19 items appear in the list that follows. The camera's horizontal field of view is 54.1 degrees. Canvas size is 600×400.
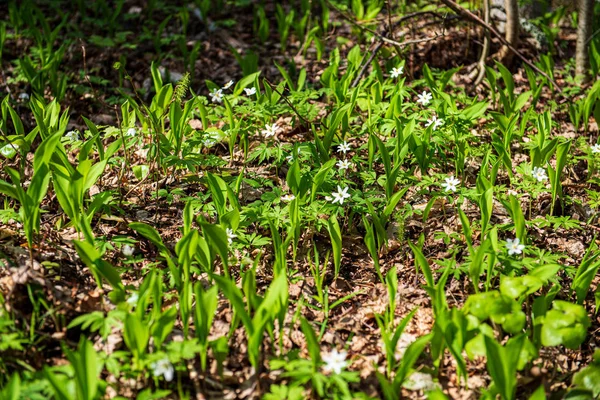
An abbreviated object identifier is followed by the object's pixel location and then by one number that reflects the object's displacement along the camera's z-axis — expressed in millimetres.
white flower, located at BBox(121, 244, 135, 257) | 2378
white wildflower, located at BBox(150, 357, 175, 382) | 1875
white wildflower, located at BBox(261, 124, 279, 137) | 3289
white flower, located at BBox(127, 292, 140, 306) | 2096
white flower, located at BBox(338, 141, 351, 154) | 3173
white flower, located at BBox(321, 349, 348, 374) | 1950
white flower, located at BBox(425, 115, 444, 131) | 3251
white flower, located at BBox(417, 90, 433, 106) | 3564
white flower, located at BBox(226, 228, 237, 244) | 2543
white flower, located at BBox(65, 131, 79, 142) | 3111
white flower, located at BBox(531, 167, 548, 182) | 2885
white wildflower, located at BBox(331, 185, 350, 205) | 2746
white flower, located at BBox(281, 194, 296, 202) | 2814
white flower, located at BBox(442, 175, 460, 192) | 2822
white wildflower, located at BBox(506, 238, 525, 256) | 2375
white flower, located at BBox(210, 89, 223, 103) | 3508
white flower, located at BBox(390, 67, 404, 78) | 3830
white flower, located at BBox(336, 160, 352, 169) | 3033
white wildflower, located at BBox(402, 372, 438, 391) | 2073
